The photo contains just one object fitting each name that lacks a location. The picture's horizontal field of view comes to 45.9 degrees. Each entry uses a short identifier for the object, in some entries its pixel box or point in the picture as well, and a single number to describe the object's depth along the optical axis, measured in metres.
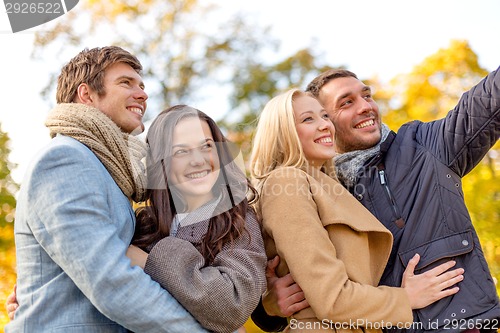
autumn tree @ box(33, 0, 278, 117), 11.74
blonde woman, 2.33
